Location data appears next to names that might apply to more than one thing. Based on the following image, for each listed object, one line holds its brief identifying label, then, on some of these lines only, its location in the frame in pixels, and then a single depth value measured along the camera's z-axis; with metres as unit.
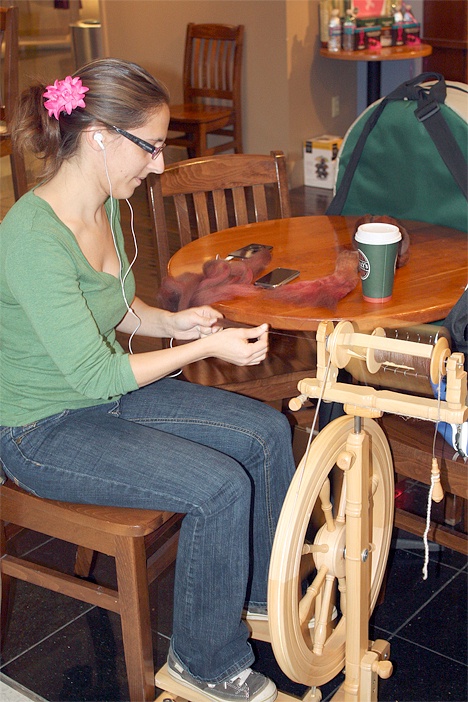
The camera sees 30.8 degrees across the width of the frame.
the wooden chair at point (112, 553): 1.43
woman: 1.38
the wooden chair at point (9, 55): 3.19
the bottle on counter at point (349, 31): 4.73
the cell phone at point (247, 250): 1.84
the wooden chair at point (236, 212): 1.92
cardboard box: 5.06
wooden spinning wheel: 1.17
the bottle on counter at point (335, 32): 4.81
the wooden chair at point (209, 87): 4.70
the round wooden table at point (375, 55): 4.63
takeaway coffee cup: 1.51
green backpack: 1.96
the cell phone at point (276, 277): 1.69
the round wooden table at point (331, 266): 1.55
